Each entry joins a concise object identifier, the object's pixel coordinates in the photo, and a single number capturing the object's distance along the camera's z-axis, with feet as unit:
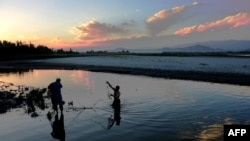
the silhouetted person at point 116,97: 44.36
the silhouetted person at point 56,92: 38.70
